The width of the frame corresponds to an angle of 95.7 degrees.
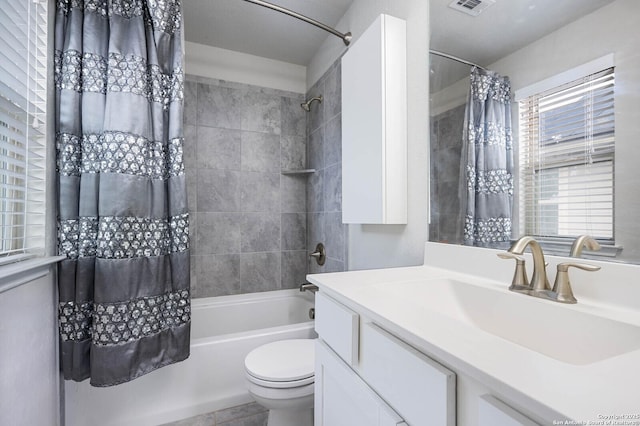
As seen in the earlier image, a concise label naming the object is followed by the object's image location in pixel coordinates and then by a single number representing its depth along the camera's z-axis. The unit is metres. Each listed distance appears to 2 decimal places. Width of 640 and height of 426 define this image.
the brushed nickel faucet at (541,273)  0.70
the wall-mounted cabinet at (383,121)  1.29
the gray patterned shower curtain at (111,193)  1.30
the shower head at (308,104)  2.32
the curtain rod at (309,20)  1.60
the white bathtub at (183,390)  1.43
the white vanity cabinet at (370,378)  0.49
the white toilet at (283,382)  1.26
